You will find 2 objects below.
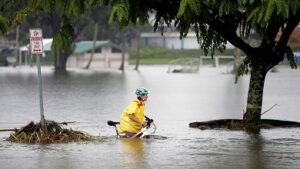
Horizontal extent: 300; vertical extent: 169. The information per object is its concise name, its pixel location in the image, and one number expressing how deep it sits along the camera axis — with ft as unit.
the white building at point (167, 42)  422.00
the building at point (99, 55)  293.43
